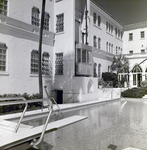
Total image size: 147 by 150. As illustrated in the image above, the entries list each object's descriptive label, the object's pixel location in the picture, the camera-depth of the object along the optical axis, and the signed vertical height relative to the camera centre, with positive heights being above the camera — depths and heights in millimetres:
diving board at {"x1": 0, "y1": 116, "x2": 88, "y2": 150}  3246 -1286
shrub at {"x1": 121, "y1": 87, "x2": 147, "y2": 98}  19188 -1652
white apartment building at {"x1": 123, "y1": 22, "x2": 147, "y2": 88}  24391 +5094
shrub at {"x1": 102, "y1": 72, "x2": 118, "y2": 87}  21253 +220
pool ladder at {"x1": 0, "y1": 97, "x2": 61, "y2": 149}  3823 -775
